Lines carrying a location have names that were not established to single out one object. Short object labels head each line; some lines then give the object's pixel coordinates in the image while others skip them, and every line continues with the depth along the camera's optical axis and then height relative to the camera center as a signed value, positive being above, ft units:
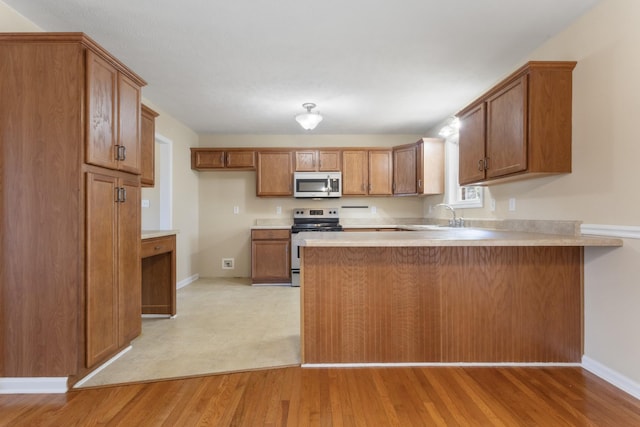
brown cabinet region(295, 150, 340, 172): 16.75 +2.61
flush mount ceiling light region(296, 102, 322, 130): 12.07 +3.42
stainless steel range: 16.49 -0.34
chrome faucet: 12.64 -0.32
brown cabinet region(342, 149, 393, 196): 16.87 +2.04
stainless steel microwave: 16.56 +1.36
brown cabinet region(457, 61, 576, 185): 7.30 +2.09
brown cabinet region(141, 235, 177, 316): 10.75 -2.27
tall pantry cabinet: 6.27 +0.22
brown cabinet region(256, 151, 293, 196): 16.69 +1.98
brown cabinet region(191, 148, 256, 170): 16.61 +2.67
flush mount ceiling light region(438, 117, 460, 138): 12.80 +3.34
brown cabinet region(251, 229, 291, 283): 15.72 -2.06
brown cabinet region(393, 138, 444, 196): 14.94 +2.08
